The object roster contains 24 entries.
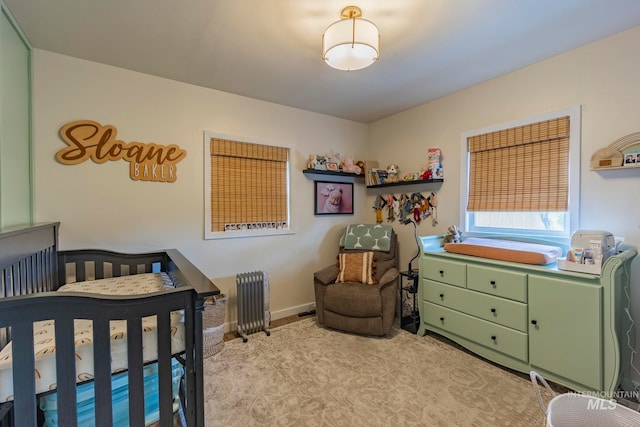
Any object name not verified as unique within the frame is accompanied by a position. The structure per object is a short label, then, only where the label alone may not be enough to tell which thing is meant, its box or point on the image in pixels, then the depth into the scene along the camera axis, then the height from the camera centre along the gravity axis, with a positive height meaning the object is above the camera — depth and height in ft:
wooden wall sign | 7.25 +1.57
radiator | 9.33 -3.18
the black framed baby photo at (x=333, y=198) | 11.69 +0.42
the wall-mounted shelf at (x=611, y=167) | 6.07 +0.91
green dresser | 5.69 -2.55
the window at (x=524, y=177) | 7.24 +0.90
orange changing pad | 6.75 -1.10
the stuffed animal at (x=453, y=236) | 9.11 -0.91
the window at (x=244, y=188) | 9.36 +0.70
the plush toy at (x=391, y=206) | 11.75 +0.08
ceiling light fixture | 5.21 +3.15
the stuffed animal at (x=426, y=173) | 9.89 +1.23
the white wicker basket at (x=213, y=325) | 8.00 -3.36
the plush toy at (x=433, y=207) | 10.25 +0.03
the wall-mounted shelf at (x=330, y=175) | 11.16 +1.39
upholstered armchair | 8.87 -2.57
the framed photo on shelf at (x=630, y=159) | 6.11 +1.06
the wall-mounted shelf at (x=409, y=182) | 9.97 +0.96
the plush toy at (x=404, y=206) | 11.19 +0.07
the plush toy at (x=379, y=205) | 12.37 +0.13
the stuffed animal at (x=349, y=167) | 11.88 +1.74
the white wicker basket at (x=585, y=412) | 3.77 -2.79
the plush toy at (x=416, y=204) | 10.73 +0.15
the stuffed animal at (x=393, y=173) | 11.36 +1.41
